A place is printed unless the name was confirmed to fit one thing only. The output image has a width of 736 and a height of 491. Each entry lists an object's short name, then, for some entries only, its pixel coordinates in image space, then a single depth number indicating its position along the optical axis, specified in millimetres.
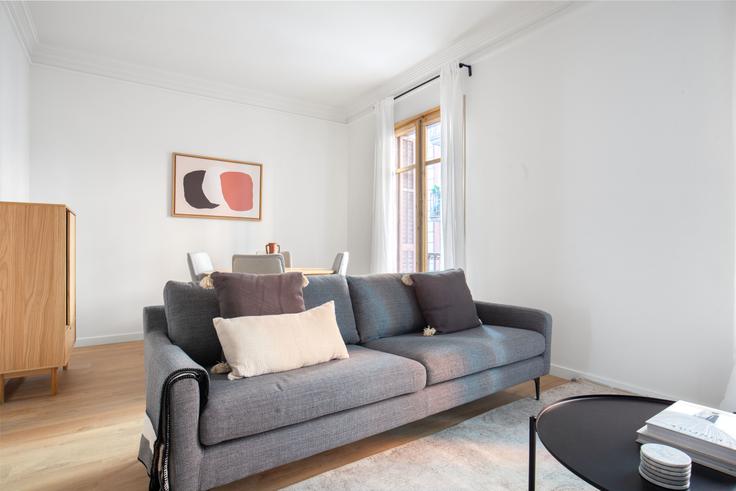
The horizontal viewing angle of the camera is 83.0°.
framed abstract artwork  4555
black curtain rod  3854
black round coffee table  1056
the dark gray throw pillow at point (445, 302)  2584
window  4410
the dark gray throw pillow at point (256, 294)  1943
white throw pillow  1715
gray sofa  1385
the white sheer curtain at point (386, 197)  4777
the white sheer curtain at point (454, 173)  3820
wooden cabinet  2535
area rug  1655
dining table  3713
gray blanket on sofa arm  1333
